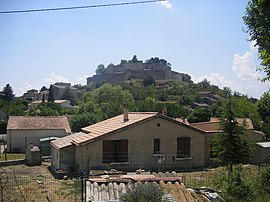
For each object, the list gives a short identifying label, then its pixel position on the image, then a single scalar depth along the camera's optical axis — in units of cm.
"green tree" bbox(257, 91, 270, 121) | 4769
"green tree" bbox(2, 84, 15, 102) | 9425
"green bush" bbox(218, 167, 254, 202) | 1054
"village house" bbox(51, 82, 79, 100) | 12499
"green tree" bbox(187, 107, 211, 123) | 4778
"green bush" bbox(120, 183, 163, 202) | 848
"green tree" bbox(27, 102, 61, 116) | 5116
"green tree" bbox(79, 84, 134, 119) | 6584
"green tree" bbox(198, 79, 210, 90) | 12394
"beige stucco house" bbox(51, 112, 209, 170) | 2126
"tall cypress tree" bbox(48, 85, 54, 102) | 9415
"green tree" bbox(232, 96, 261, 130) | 4054
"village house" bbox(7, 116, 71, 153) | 3388
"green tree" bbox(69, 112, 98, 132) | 4356
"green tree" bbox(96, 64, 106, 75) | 16132
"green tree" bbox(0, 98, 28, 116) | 5691
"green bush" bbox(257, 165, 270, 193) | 1171
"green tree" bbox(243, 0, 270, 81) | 760
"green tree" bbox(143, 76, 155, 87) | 11849
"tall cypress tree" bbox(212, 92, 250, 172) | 1953
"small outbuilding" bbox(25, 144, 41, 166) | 2511
